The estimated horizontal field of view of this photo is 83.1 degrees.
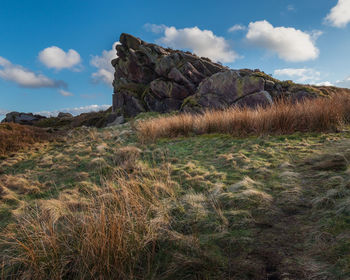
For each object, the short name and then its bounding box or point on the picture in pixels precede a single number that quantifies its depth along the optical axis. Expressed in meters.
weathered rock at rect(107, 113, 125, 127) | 20.55
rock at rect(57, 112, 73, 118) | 36.49
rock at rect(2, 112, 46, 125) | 29.16
